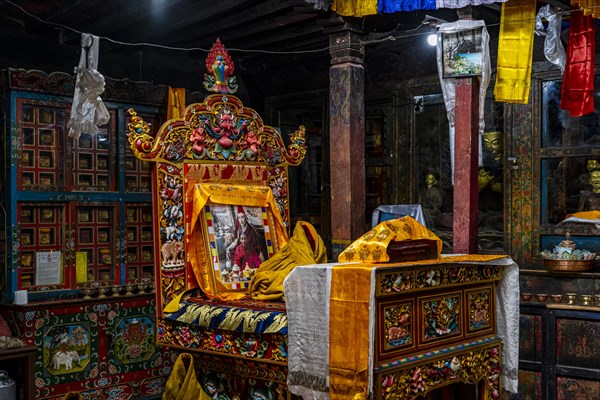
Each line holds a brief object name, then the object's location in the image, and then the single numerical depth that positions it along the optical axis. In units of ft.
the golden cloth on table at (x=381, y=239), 13.87
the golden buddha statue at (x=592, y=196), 22.90
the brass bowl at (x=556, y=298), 20.76
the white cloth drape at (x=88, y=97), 19.26
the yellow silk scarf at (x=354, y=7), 18.35
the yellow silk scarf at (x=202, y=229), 17.38
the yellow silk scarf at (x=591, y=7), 18.70
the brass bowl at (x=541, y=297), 21.08
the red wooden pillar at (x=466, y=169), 17.52
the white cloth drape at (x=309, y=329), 13.35
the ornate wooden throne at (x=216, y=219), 15.40
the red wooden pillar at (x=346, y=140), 18.86
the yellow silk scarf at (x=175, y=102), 24.82
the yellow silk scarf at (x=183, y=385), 16.31
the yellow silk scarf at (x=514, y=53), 19.11
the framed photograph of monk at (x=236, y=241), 17.71
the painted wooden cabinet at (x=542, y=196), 20.70
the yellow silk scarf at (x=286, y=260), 16.76
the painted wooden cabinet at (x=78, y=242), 21.04
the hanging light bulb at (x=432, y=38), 21.58
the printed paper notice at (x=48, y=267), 21.61
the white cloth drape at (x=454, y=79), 17.69
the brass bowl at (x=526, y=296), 21.25
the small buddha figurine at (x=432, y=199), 26.27
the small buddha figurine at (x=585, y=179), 22.98
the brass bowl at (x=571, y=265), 21.52
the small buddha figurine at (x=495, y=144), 24.91
